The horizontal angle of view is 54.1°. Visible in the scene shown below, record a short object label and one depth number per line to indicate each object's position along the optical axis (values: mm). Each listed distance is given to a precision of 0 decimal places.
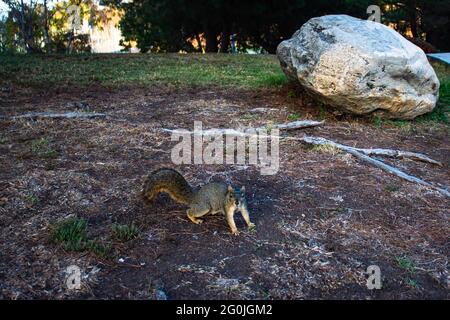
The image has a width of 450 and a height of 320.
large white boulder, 6148
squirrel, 3527
